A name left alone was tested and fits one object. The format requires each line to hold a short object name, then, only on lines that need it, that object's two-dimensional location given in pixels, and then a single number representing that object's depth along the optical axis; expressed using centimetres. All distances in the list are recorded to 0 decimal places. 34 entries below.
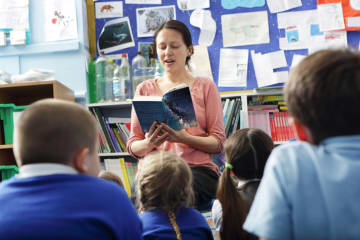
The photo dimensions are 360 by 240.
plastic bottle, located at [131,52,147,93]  280
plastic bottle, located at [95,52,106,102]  281
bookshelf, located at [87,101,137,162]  263
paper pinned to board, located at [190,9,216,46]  280
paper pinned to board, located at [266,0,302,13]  273
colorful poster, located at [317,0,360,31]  263
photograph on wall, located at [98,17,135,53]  290
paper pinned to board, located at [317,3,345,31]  265
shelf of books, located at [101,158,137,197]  263
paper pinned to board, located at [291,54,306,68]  270
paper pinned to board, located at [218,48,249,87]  276
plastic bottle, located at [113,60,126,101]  271
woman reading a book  166
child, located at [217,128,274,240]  128
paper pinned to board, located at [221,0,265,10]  276
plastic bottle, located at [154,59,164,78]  274
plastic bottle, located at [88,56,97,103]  286
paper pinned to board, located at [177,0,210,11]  281
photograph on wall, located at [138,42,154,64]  285
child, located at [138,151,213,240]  115
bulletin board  271
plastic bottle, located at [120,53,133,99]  278
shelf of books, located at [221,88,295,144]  251
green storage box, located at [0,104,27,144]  254
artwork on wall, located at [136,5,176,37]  285
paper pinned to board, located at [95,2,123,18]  292
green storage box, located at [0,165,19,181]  250
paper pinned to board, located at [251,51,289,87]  270
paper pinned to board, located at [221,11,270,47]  275
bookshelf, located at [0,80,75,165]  250
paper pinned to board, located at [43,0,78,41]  287
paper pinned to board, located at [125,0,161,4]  287
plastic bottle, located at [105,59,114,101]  279
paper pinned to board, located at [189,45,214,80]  279
